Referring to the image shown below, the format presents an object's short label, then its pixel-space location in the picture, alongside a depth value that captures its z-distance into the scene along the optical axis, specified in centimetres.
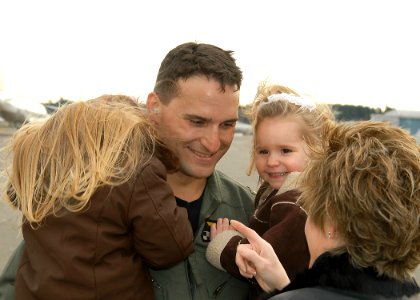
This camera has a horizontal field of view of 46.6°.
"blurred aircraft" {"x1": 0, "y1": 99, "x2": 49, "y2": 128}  3375
